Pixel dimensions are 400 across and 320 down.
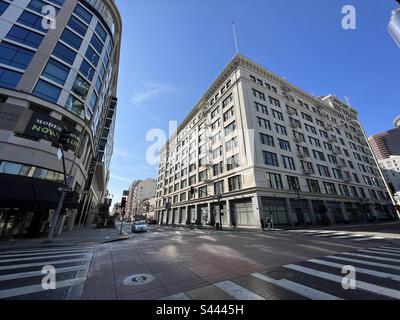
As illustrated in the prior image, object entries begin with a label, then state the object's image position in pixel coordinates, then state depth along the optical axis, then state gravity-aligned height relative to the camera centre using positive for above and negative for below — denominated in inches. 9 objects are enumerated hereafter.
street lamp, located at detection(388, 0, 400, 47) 216.2 +230.0
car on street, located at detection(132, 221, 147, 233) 1052.2 -7.9
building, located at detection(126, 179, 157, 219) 5022.6 +914.0
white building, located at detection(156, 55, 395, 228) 1168.8 +508.5
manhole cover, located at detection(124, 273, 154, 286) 202.5 -60.5
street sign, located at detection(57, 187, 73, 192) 572.6 +109.7
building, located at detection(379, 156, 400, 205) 4608.8 +1561.0
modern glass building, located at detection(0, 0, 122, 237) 633.6 +535.6
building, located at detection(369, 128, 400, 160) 5866.1 +2590.6
